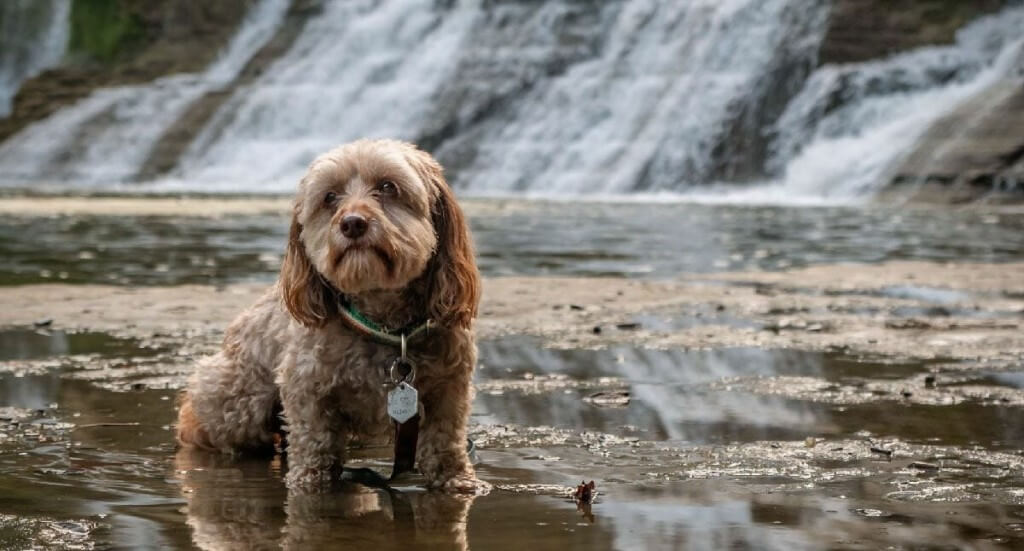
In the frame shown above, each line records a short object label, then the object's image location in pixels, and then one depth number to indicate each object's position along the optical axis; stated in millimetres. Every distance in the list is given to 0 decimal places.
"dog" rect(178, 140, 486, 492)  4422
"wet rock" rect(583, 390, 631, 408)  6441
